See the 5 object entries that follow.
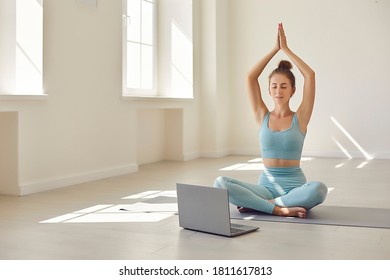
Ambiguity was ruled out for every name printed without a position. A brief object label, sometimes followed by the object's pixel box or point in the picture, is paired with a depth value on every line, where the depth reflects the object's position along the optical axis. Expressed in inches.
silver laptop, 111.7
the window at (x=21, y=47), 171.2
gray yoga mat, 126.0
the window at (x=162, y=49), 258.5
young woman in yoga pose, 133.1
